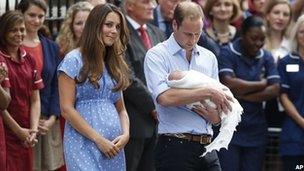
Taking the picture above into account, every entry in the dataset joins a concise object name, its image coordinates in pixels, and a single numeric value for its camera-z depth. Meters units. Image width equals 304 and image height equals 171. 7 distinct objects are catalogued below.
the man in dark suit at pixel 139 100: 18.14
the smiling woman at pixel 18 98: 17.02
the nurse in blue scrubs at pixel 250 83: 20.03
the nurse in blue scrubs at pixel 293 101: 20.00
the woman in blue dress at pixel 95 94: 14.68
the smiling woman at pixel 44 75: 18.33
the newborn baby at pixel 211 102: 14.98
